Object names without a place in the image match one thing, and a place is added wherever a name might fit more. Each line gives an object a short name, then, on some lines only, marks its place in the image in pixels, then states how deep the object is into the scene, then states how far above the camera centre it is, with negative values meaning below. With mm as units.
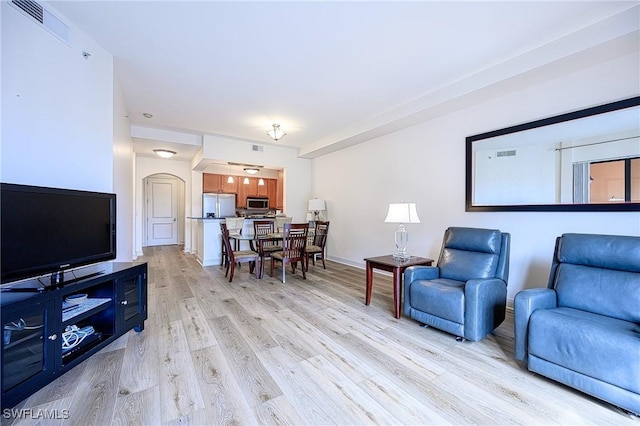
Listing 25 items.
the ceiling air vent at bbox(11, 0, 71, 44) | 1939 +1488
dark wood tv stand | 1480 -783
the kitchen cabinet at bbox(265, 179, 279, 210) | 8375 +622
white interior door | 8445 -4
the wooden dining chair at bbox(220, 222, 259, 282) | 4336 -731
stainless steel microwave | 7727 +253
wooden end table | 2796 -609
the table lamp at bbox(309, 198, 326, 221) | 6102 +154
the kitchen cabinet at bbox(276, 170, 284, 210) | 6887 +588
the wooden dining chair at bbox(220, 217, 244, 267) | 5371 -350
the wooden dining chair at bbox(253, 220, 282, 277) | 4868 -414
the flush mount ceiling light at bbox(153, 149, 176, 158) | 5938 +1329
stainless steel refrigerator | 7309 +181
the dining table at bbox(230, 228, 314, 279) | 4496 -496
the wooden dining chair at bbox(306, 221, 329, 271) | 4969 -562
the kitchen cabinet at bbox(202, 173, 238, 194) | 7387 +772
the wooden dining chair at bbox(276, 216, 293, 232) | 6242 -223
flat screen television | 1543 -135
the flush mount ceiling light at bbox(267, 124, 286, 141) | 4774 +1490
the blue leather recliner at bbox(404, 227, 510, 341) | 2260 -702
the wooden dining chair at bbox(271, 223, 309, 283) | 4262 -572
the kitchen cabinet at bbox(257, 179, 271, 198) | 8234 +673
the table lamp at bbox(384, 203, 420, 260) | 3098 -33
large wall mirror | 2318 +512
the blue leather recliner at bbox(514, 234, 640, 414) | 1494 -709
